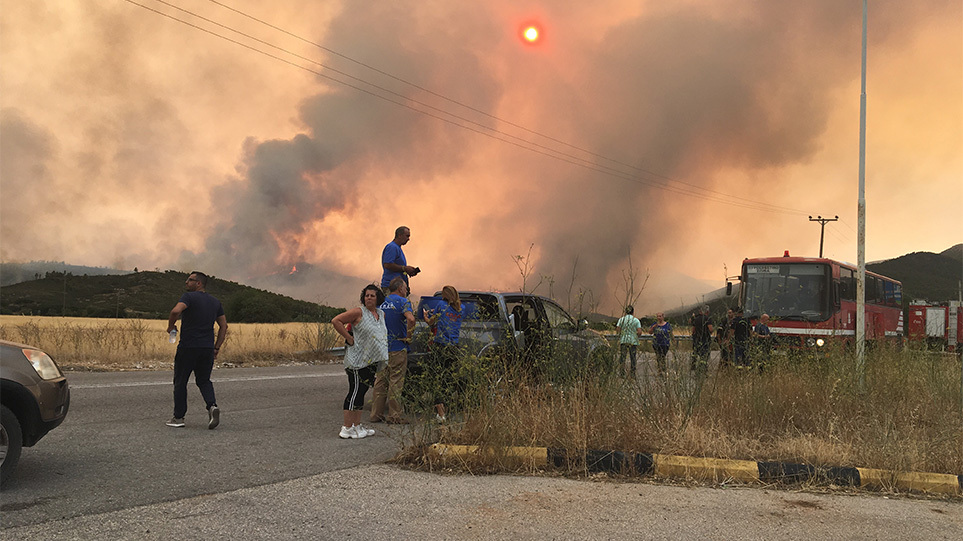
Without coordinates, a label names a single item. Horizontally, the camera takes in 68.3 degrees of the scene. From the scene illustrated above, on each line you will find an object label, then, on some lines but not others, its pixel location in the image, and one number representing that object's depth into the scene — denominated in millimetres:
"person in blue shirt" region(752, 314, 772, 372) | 9578
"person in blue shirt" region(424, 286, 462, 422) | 8031
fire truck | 31875
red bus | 18859
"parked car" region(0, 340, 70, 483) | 5371
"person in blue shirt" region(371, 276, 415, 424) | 8953
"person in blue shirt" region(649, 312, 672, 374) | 11770
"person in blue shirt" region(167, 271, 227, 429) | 8289
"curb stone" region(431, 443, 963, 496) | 6121
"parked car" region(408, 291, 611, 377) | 7730
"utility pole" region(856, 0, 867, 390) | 13398
